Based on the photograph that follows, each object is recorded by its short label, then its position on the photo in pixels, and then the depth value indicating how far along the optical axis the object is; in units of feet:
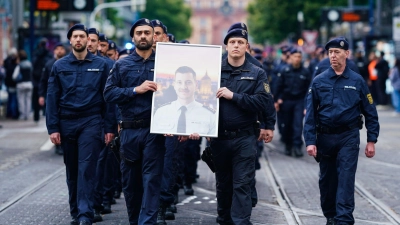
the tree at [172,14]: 372.38
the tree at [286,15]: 189.78
